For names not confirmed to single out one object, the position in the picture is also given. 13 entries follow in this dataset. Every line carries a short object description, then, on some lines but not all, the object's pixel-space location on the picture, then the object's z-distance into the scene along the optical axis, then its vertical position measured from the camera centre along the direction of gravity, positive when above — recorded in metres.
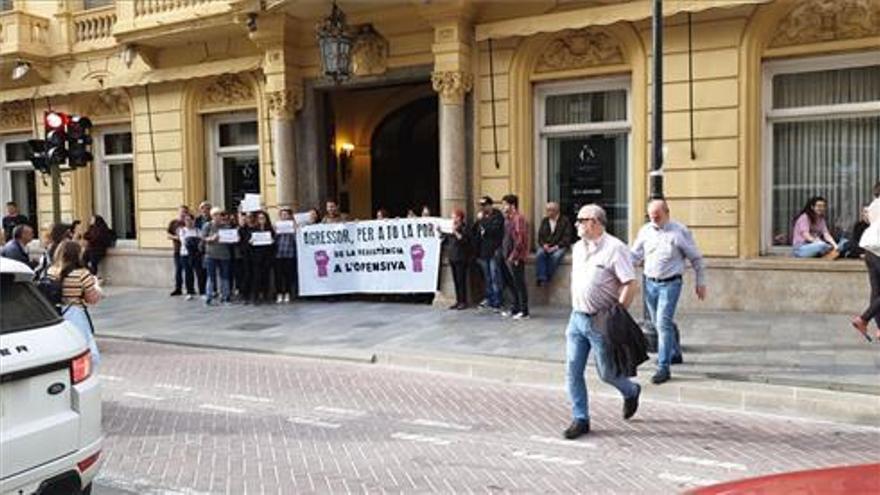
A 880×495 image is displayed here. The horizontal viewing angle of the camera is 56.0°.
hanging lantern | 13.69 +2.50
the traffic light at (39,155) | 14.12 +0.83
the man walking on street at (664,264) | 8.05 -0.72
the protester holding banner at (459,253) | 13.30 -0.93
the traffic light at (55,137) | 13.77 +1.11
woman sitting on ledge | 11.84 -0.62
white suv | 3.94 -0.98
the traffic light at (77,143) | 14.02 +1.02
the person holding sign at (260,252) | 14.83 -0.94
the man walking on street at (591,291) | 6.29 -0.75
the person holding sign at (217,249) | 14.88 -0.88
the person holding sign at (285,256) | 14.87 -1.02
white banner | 13.93 -1.03
